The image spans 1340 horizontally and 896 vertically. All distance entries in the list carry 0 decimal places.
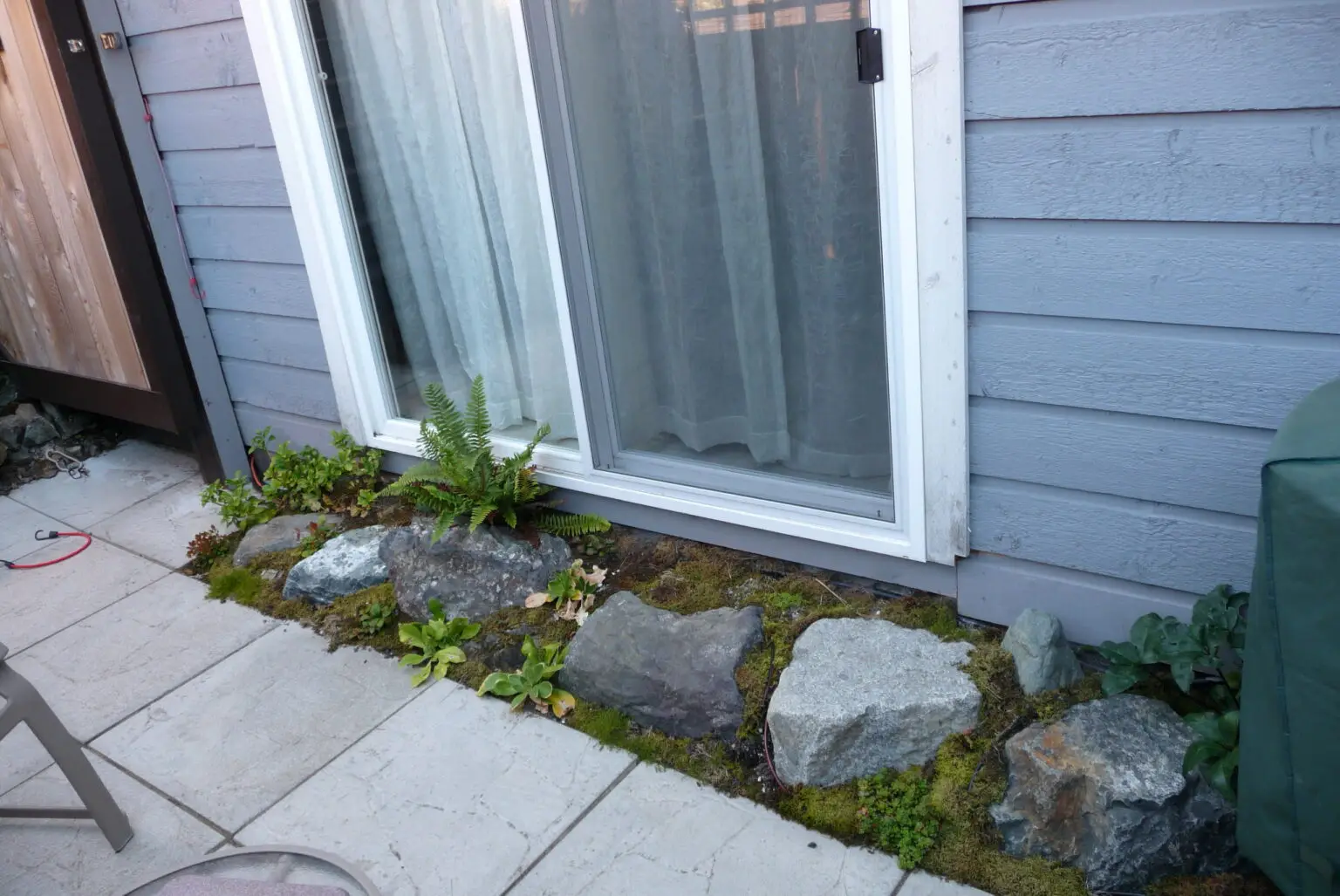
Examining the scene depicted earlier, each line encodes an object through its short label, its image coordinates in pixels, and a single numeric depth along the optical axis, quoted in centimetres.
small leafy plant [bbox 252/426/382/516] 386
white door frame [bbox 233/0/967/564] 219
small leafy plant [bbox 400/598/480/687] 299
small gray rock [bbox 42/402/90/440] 511
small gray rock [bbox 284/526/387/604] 338
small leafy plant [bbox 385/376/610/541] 319
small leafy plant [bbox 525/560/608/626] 307
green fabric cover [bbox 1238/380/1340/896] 146
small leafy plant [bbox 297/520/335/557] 364
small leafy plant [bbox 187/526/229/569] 378
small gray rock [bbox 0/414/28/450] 494
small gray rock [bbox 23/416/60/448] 500
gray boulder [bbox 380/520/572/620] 314
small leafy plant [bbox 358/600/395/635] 320
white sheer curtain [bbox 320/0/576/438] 308
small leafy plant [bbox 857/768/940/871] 217
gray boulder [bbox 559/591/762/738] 257
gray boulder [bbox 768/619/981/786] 232
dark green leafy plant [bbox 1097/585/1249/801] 194
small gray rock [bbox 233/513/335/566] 370
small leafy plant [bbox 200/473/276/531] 393
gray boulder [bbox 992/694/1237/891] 201
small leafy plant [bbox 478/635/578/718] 276
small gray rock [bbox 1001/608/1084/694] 239
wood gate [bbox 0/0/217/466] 374
